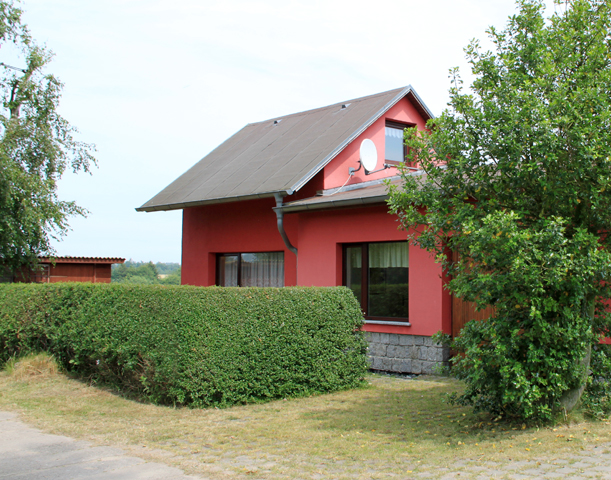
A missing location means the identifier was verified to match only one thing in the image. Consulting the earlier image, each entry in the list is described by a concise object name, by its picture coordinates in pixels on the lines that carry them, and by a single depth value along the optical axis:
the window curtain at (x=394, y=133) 14.10
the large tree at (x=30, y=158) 14.84
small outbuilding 17.52
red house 10.16
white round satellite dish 12.09
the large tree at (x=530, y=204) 5.39
